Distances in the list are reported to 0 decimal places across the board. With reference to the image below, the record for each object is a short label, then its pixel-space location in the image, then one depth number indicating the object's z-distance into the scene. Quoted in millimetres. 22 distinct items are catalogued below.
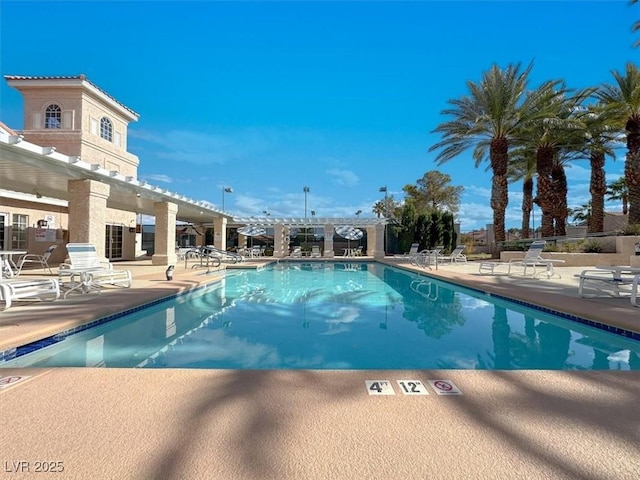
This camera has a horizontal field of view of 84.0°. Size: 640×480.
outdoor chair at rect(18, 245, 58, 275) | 11242
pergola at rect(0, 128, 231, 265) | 8812
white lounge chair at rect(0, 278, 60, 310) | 4980
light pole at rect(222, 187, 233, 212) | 30147
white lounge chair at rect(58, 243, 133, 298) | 7004
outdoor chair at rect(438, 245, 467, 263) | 16338
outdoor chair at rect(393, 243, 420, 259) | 17219
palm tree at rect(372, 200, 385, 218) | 47975
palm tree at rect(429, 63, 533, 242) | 18359
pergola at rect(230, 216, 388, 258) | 25000
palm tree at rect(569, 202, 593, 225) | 42000
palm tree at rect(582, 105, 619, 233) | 18875
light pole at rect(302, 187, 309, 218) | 37475
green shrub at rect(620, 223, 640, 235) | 16078
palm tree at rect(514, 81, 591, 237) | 18391
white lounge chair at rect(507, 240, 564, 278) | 10909
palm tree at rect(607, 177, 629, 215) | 33694
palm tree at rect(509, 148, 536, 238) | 22922
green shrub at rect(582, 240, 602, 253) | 16719
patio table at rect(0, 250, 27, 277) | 7071
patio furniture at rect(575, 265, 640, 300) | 6414
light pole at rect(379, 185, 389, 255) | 29489
